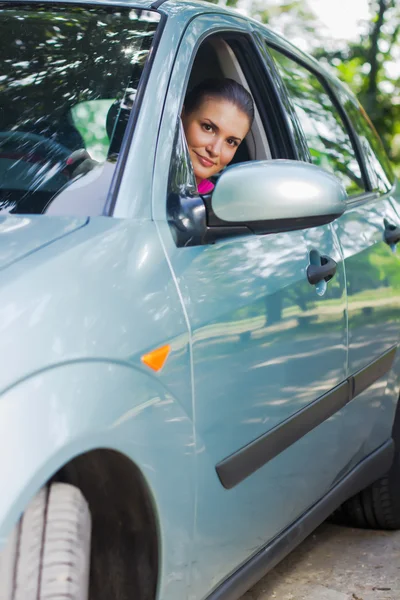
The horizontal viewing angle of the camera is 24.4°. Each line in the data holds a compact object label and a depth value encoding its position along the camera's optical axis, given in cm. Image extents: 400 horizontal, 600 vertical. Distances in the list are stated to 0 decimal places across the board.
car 148
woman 266
